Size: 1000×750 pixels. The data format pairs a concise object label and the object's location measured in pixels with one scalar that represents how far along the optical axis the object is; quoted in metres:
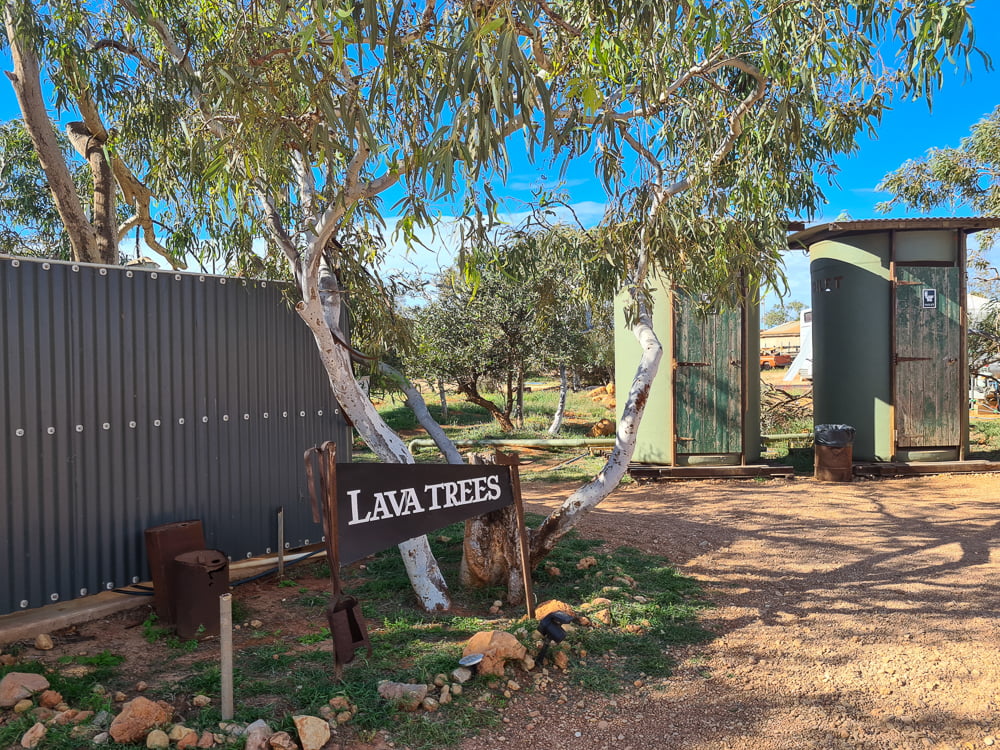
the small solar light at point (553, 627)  3.94
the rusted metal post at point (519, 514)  4.59
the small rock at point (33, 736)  2.89
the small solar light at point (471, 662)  3.63
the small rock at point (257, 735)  2.92
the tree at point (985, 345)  15.62
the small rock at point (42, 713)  3.14
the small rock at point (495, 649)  3.69
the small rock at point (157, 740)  2.90
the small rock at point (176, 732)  2.95
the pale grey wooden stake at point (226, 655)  3.12
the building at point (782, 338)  51.92
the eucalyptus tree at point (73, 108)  6.86
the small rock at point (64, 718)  3.08
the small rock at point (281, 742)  2.93
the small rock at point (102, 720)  3.07
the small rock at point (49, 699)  3.29
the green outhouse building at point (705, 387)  10.31
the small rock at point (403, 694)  3.32
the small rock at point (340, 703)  3.28
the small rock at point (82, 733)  2.98
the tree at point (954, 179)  15.59
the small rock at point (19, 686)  3.26
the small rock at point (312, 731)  2.96
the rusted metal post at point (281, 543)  5.59
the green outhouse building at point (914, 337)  10.47
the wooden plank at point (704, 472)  10.16
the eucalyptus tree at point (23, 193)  11.69
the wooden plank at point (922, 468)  10.23
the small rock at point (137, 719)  2.95
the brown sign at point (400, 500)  3.66
